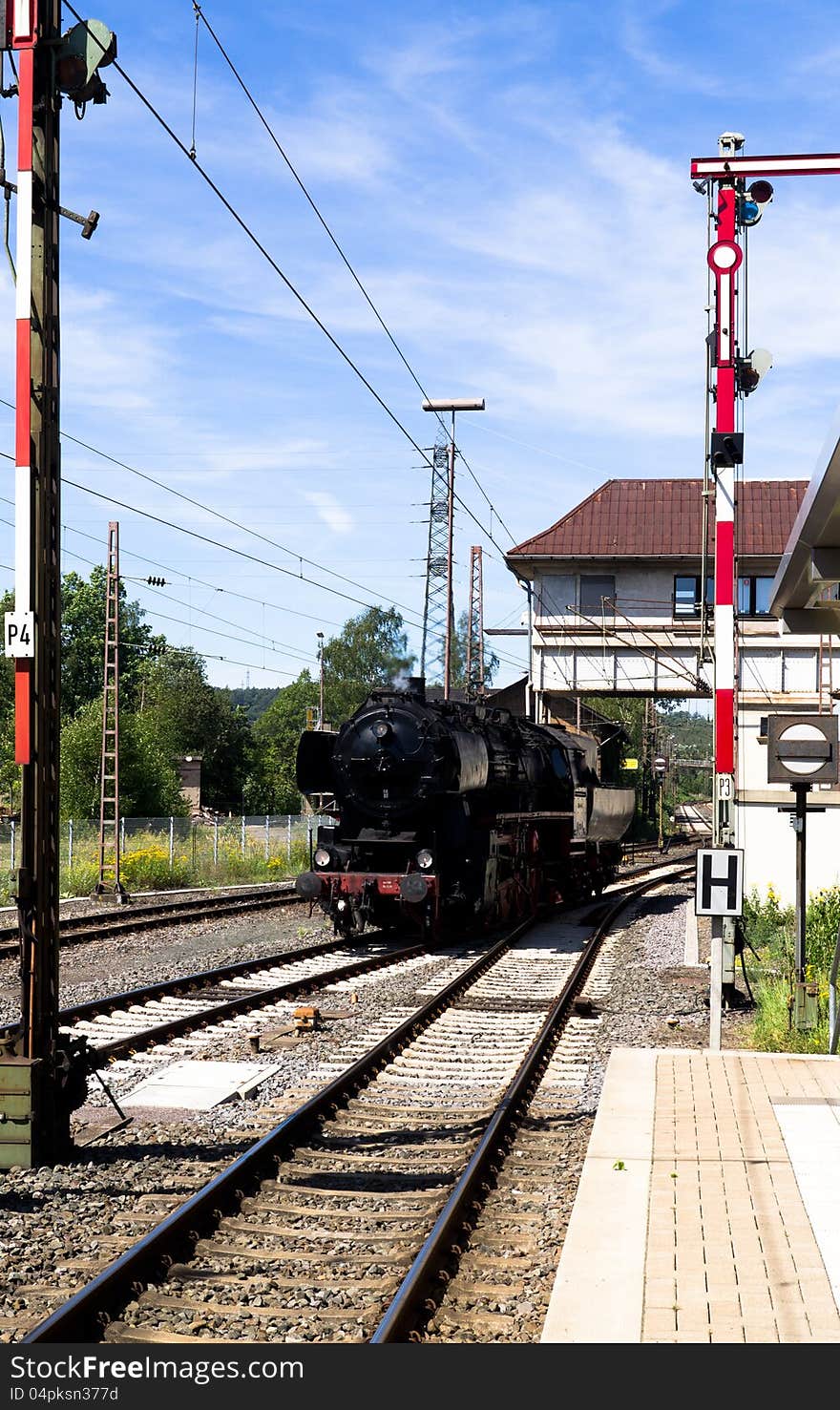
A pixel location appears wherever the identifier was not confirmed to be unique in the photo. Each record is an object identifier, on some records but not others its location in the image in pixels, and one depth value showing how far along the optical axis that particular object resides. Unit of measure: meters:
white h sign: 10.55
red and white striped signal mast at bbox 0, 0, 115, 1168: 7.74
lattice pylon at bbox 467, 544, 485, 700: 31.87
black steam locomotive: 18.08
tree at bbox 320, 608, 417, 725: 94.88
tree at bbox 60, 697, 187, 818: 39.00
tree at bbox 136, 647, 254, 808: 77.31
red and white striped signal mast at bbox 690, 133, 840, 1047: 10.85
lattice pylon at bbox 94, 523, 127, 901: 26.44
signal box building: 34.53
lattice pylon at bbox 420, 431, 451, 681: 37.04
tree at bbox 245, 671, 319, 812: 77.44
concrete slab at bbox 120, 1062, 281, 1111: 9.40
